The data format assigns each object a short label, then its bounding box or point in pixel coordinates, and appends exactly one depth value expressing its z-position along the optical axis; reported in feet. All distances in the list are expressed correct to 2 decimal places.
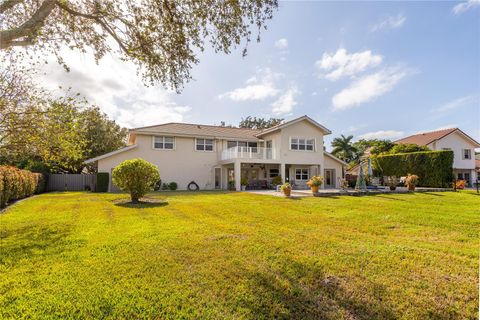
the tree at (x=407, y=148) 95.45
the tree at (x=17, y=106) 23.72
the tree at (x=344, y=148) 138.72
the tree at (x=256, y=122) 186.06
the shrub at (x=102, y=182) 66.85
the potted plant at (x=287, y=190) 49.93
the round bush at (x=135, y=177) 40.68
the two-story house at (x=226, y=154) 73.31
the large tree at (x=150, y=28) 22.39
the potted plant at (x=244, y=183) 72.73
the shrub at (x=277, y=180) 77.35
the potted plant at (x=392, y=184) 65.21
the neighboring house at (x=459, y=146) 107.14
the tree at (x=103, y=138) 97.16
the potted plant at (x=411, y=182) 63.26
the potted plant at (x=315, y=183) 53.06
